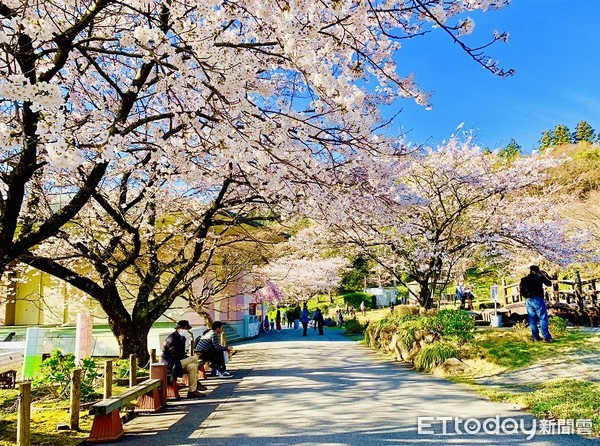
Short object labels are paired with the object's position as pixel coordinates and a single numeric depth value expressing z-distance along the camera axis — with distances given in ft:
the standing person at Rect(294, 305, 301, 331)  107.16
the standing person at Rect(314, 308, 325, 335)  82.89
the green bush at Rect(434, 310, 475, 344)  34.40
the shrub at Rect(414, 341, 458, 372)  33.27
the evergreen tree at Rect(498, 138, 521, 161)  190.39
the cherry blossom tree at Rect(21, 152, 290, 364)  28.58
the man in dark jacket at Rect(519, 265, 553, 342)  32.99
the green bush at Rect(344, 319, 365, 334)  81.31
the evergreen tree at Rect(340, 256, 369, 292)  136.56
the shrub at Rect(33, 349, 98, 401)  25.98
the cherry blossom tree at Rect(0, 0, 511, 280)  14.11
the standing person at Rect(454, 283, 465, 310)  77.12
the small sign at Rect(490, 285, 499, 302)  52.35
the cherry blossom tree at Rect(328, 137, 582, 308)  42.73
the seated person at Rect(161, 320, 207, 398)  28.26
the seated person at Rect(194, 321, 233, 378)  36.29
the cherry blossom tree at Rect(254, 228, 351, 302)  52.80
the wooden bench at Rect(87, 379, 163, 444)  18.24
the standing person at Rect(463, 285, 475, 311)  76.51
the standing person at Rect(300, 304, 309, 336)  80.75
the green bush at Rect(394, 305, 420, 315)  52.65
